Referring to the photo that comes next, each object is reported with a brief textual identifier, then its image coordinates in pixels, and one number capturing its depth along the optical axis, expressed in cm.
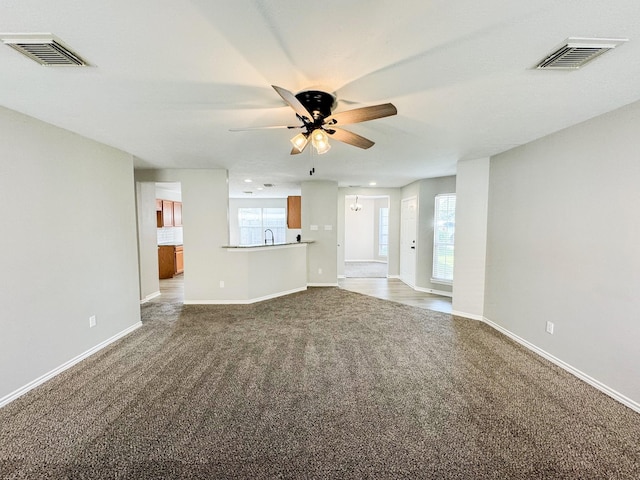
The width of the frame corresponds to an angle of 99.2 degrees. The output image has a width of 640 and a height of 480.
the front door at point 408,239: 634
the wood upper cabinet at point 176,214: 769
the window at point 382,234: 991
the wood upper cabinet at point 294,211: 679
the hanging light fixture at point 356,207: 1002
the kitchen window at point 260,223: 984
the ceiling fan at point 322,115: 174
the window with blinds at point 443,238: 565
